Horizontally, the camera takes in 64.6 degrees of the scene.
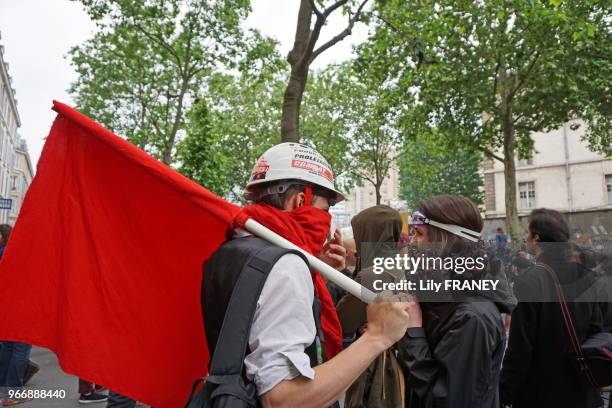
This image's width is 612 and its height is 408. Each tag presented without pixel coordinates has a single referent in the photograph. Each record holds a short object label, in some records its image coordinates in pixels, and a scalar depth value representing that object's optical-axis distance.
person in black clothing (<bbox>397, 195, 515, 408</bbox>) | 2.13
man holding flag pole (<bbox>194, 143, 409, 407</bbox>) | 1.53
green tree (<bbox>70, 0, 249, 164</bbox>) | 15.79
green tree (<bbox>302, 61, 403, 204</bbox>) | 26.95
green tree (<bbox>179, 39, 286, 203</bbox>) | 16.25
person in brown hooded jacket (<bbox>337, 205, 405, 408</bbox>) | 2.30
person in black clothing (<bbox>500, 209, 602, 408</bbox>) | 3.01
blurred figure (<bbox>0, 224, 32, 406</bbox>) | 6.21
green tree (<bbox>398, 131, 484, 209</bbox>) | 47.50
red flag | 2.16
